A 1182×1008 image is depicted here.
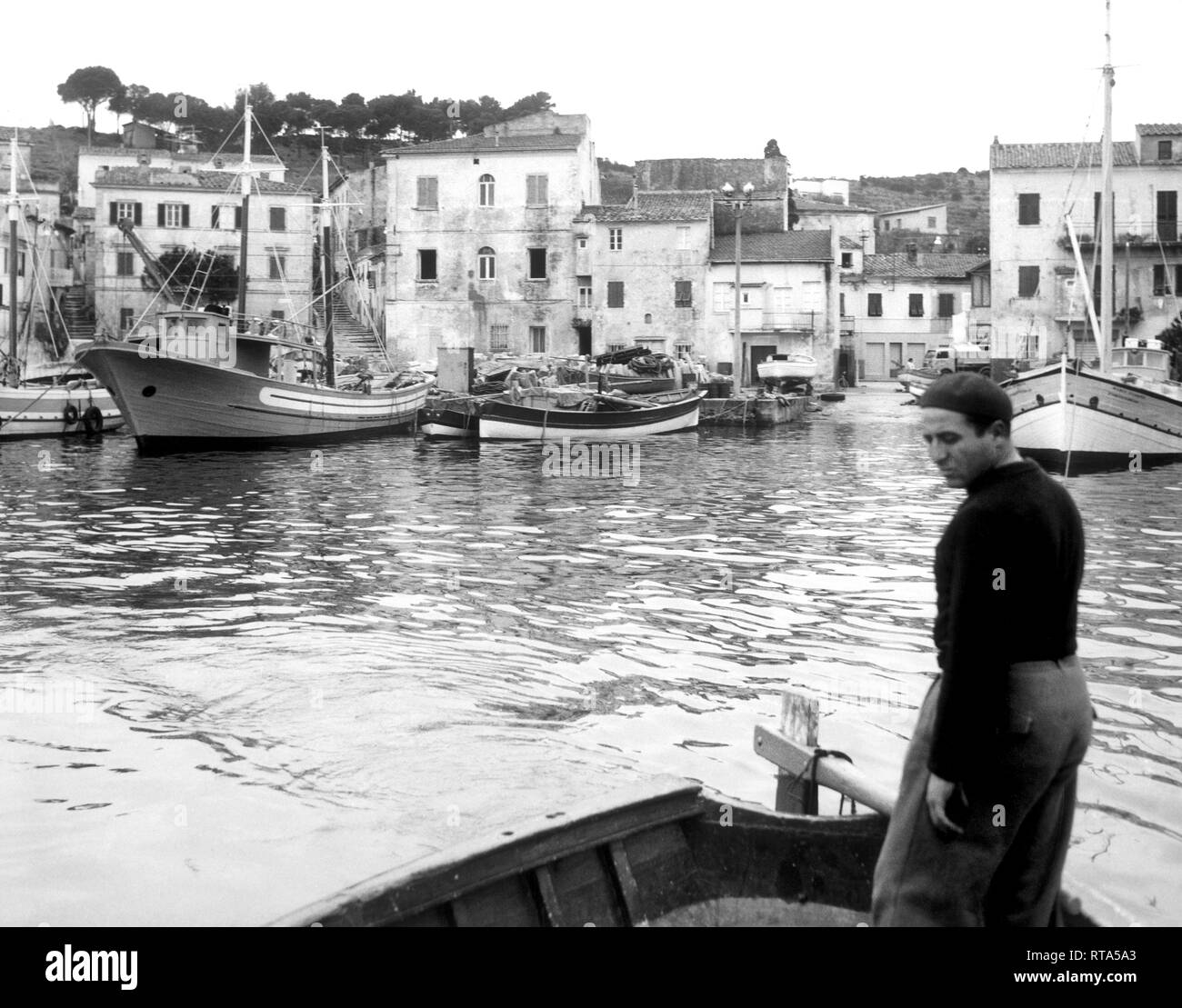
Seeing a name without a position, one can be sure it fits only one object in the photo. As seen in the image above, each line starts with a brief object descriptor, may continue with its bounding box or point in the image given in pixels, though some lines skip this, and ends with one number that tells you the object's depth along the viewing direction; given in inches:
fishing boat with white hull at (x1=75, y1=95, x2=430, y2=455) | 1291.8
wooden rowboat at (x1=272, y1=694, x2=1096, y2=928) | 180.2
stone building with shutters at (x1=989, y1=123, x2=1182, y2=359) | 2134.6
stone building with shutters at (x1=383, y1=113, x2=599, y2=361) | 2258.9
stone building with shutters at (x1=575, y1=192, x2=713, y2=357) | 2265.0
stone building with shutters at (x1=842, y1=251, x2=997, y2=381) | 2746.1
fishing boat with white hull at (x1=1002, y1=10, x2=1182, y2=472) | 1108.5
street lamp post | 2395.2
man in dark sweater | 146.6
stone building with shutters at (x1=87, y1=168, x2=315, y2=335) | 2445.9
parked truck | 2199.8
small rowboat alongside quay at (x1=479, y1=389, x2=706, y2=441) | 1403.8
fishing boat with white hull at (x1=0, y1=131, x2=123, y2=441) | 1416.1
